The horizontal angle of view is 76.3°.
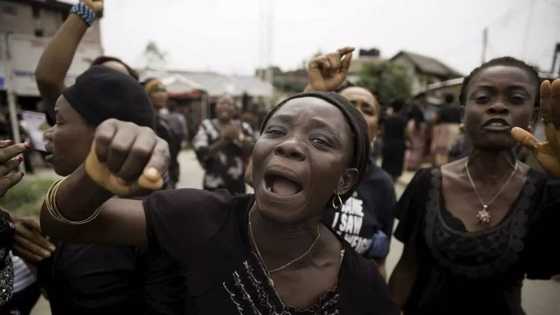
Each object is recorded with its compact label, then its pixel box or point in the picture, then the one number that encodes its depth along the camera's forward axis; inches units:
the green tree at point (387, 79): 1123.9
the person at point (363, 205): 81.4
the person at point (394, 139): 303.9
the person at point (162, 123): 152.1
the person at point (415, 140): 420.5
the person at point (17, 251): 48.5
